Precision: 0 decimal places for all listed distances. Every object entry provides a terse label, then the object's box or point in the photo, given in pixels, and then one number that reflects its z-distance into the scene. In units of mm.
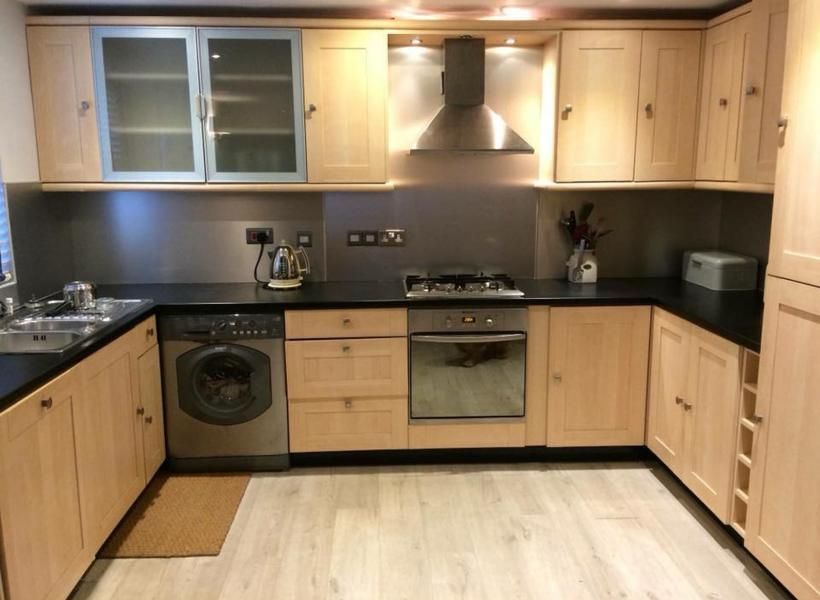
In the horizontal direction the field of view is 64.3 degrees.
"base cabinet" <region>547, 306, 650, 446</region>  3182
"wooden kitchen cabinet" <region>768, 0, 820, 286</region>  1932
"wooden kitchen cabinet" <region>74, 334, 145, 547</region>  2281
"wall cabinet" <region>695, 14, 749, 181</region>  2961
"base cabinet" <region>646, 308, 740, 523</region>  2514
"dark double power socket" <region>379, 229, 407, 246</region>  3600
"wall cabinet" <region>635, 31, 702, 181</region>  3232
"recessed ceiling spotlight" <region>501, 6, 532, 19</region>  3291
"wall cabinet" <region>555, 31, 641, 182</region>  3223
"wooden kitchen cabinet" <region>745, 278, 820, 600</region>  1978
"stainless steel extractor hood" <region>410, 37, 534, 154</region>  3215
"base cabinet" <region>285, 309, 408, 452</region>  3135
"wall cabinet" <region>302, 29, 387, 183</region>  3160
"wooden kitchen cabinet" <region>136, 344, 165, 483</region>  2885
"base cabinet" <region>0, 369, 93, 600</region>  1790
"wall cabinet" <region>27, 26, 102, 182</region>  3076
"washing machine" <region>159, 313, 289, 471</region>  3100
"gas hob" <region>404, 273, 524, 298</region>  3203
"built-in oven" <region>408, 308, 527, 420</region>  3150
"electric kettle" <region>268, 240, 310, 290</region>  3395
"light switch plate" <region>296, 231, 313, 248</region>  3584
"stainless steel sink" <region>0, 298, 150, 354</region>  2551
